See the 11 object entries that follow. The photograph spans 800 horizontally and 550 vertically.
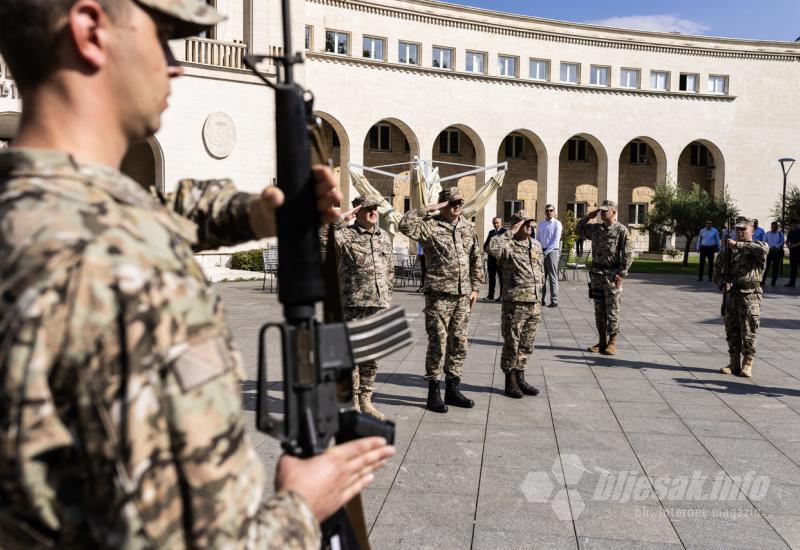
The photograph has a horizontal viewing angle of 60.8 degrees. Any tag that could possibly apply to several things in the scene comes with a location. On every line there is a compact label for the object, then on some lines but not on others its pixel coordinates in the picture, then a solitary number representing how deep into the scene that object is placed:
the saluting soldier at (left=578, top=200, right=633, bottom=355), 10.15
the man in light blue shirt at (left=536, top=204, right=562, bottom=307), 16.03
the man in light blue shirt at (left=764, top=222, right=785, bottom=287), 22.46
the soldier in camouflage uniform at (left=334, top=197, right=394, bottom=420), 6.77
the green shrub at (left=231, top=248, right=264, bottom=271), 22.67
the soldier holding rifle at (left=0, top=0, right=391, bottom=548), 0.93
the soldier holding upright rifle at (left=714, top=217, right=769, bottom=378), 8.62
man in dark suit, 16.97
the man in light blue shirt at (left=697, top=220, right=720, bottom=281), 23.00
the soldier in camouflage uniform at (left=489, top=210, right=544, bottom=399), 7.52
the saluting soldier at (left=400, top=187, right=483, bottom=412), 7.05
